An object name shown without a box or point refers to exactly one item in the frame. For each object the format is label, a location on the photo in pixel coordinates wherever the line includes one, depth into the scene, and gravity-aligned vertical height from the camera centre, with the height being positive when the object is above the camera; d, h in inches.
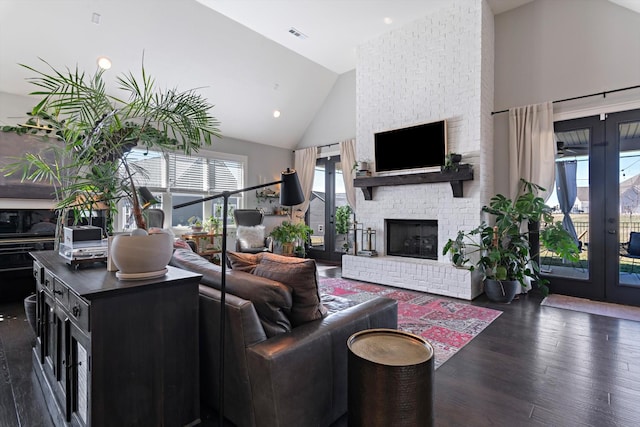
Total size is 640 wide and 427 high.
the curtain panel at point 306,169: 283.1 +40.5
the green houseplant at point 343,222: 264.8 -6.5
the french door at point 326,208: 272.7 +5.7
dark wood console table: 52.3 -24.6
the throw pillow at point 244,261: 78.0 -12.0
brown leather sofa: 55.1 -26.5
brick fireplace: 169.9 +59.4
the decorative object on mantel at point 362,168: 209.7 +31.0
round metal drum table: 53.4 -29.5
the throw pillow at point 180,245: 103.1 -10.4
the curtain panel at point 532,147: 166.4 +36.8
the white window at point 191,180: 225.1 +26.6
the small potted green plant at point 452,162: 169.9 +28.4
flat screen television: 181.8 +40.9
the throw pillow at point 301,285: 67.0 -15.1
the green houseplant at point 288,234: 258.1 -16.5
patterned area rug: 112.3 -43.9
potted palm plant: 61.9 +17.2
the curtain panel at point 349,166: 249.9 +38.6
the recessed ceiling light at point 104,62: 170.2 +82.1
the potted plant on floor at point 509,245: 155.4 -15.6
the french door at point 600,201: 152.2 +7.2
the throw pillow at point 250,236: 231.7 -16.4
